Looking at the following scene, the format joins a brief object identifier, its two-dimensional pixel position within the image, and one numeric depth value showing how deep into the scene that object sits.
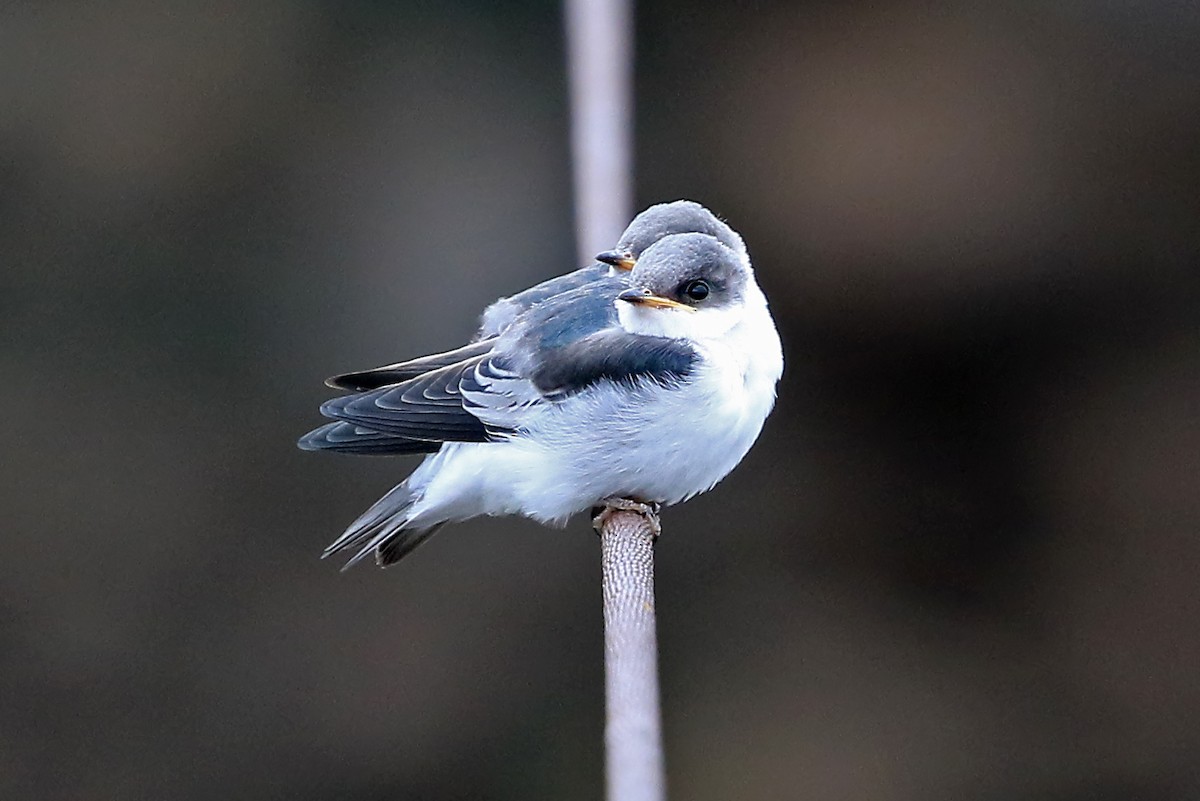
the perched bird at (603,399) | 4.88
